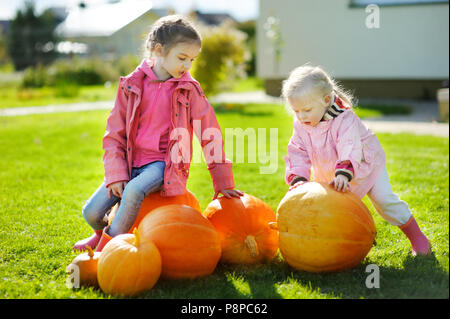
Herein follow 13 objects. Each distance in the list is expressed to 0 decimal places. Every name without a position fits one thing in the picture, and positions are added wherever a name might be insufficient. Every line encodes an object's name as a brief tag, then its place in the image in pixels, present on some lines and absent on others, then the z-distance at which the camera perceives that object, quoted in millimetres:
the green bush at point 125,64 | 20147
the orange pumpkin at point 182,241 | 2809
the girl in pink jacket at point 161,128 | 3213
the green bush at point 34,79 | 18719
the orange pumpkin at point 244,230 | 3100
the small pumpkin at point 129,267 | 2656
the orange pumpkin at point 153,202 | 3215
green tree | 30297
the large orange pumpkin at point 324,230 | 2832
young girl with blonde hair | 3145
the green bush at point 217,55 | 12102
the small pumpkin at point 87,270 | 2826
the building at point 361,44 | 11812
